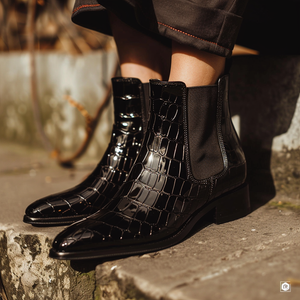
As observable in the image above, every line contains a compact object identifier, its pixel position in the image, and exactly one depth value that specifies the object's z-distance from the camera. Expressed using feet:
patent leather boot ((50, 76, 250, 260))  2.41
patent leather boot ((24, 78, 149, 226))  3.01
